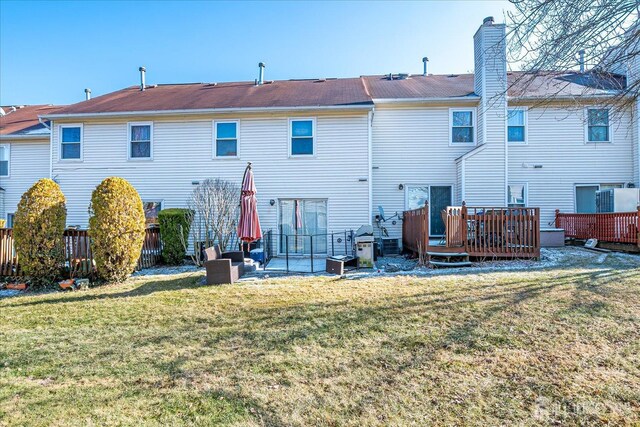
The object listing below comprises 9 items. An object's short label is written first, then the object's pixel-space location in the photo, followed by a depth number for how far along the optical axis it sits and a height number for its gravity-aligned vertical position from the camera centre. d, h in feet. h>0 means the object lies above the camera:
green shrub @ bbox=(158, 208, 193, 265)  33.53 -1.66
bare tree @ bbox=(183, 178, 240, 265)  32.83 +0.61
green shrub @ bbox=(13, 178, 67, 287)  24.40 -1.06
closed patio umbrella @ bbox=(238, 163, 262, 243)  28.68 +0.17
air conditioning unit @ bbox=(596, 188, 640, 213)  36.58 +1.87
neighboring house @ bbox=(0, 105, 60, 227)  46.11 +7.63
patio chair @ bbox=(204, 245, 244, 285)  23.85 -3.81
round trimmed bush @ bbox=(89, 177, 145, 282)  24.53 -0.77
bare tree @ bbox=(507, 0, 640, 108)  13.12 +7.39
